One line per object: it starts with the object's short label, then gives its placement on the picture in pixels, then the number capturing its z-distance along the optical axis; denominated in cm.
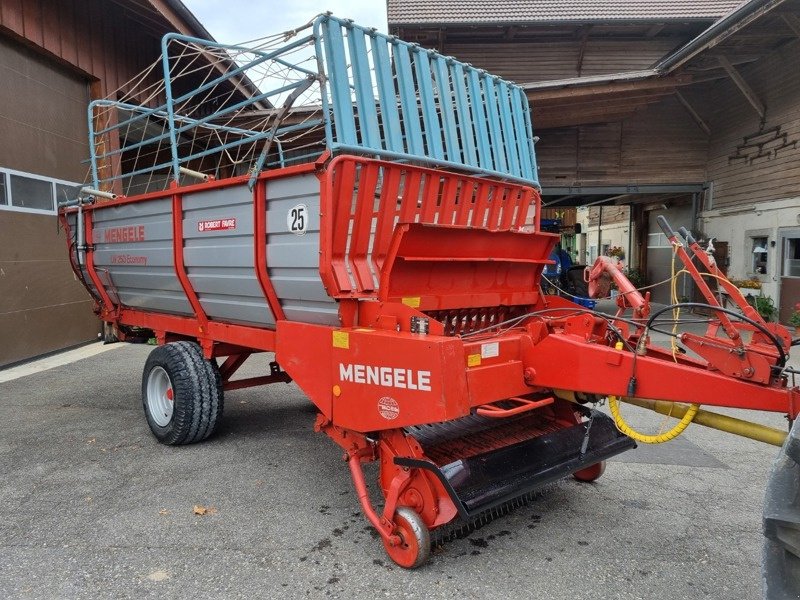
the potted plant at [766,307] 1047
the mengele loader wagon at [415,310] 273
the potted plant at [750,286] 1102
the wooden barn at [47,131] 795
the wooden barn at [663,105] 1059
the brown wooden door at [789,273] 1023
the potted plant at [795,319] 905
